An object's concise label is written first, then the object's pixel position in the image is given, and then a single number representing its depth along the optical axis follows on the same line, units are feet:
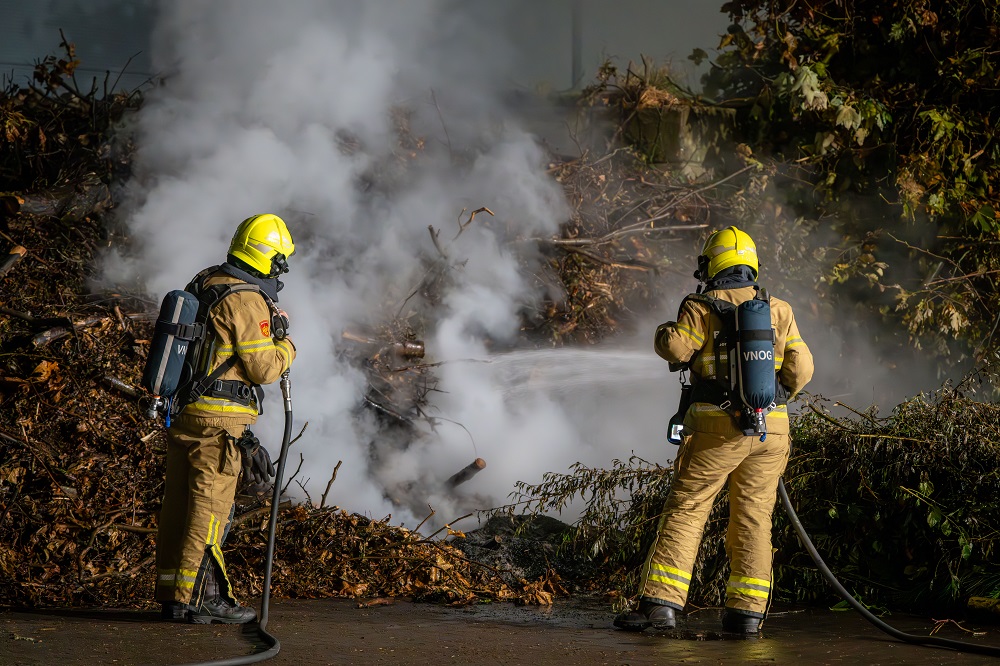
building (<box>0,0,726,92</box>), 71.87
